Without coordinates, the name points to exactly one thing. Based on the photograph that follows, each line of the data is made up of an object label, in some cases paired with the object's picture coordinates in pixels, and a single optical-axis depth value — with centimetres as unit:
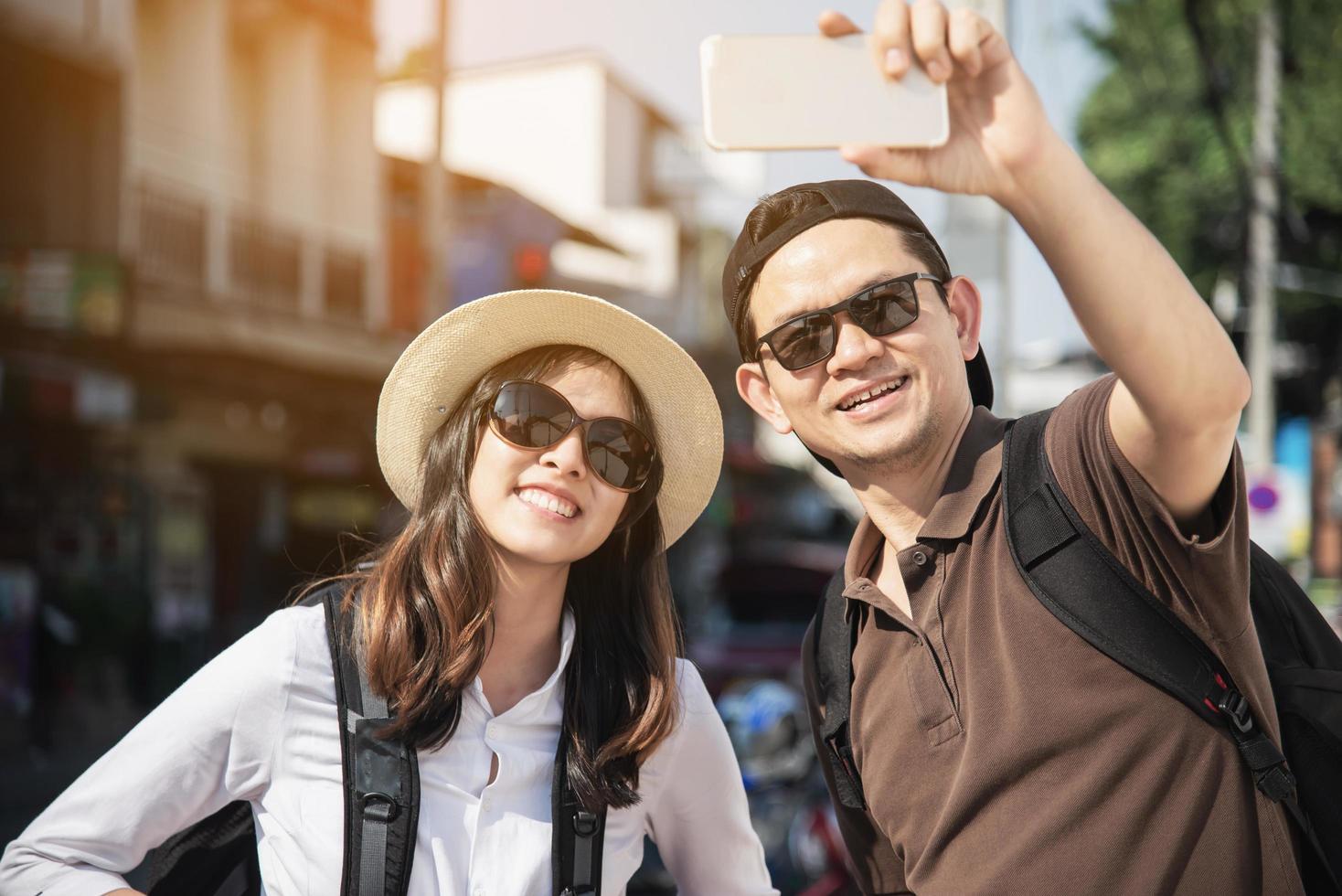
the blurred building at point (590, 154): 2977
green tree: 1652
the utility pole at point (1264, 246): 1328
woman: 212
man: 148
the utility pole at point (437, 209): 1121
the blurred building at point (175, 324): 1181
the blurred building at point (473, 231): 1988
